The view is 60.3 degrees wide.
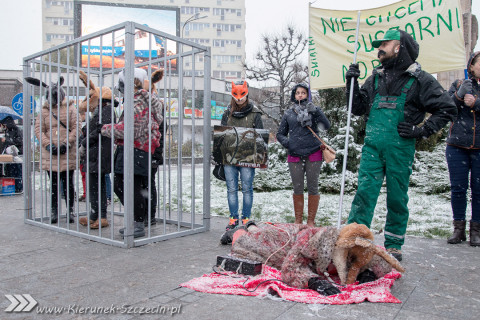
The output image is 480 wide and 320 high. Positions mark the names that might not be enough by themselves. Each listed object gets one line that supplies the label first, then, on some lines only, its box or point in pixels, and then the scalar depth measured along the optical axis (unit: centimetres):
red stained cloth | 282
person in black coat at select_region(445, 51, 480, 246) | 479
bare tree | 2161
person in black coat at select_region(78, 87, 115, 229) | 518
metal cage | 439
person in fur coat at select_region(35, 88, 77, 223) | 541
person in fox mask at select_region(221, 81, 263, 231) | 535
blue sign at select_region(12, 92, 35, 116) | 1126
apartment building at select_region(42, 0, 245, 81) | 7050
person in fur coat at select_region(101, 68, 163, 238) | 462
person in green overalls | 386
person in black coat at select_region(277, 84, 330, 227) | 539
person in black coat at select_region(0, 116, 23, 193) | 1003
